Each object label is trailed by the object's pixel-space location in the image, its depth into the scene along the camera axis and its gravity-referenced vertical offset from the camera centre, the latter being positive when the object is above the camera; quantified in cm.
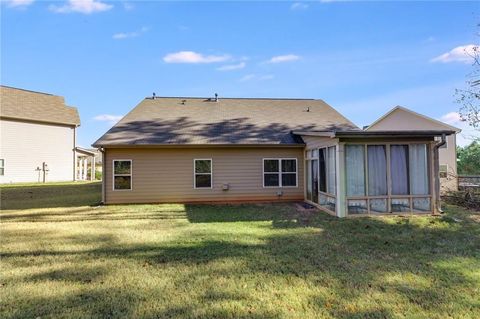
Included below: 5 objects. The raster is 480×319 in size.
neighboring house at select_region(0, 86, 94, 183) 2253 +277
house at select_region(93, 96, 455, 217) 959 +44
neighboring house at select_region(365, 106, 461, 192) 2177 +304
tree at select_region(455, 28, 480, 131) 1260 +304
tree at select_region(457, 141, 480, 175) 2468 +54
